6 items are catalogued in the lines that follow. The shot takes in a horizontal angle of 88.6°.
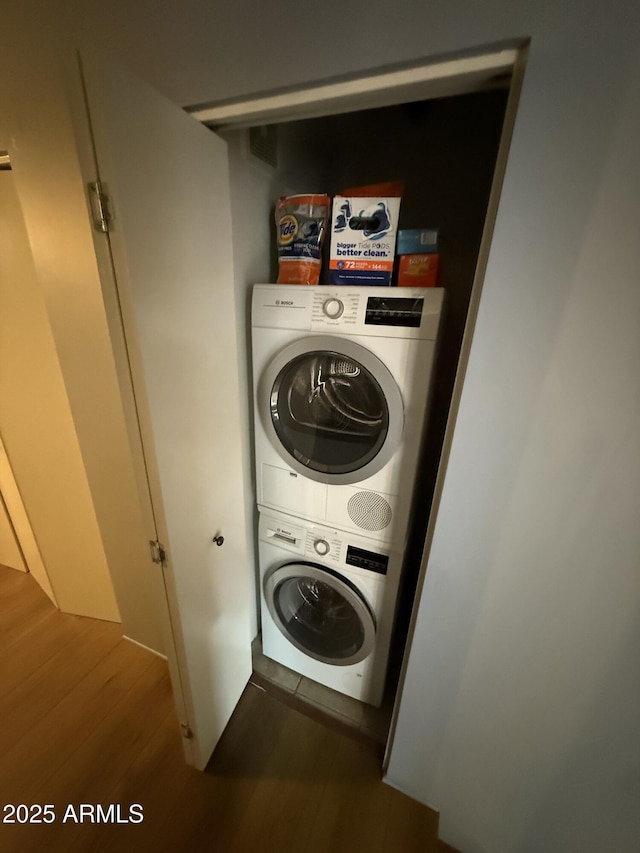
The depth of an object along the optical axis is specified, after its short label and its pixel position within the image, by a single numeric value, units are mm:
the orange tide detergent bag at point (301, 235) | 1004
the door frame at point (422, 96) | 535
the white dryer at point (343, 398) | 880
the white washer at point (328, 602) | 1135
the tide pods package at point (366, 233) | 908
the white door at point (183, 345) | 590
